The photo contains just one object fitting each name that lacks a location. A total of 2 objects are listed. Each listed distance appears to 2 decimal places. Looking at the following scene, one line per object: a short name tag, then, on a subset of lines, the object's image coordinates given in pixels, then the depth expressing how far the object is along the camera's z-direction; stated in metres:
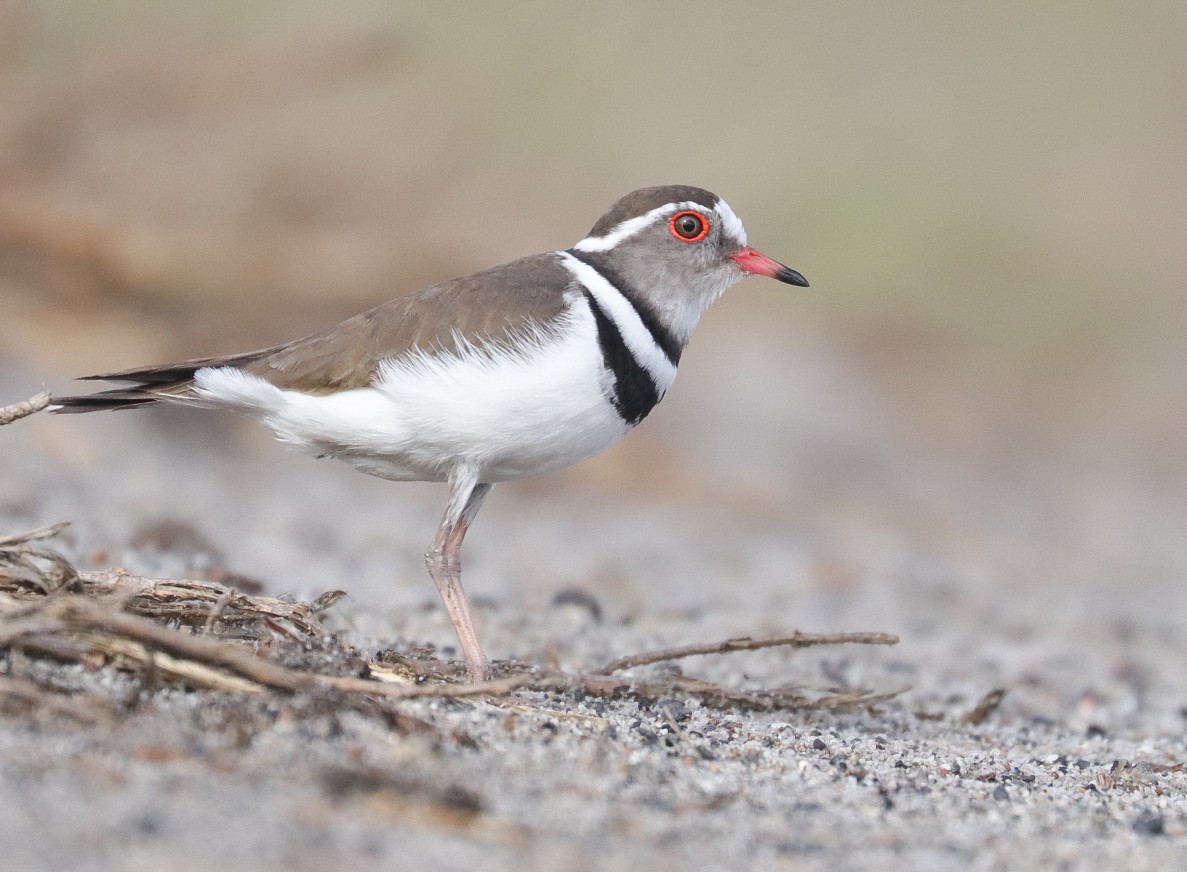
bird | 9.73
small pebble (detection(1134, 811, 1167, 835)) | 7.75
